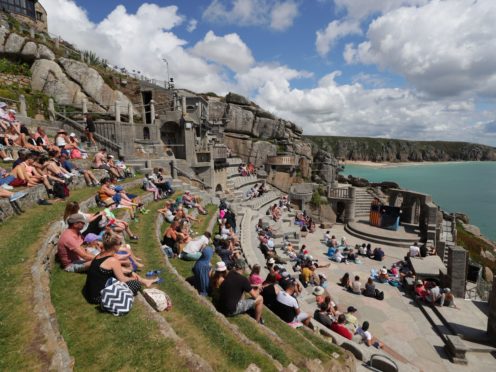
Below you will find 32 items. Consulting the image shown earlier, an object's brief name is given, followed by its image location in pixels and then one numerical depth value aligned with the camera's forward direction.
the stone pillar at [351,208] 26.39
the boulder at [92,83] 25.98
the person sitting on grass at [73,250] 5.39
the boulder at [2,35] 23.15
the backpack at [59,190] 8.85
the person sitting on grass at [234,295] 5.46
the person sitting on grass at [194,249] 8.21
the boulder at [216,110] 42.41
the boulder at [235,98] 45.82
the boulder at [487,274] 18.99
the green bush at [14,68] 22.73
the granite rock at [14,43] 23.42
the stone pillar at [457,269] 11.80
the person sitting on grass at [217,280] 6.18
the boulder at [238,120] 43.59
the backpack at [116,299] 4.24
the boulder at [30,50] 24.12
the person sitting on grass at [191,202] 13.48
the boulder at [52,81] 24.09
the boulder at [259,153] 42.19
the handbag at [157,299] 4.86
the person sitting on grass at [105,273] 4.49
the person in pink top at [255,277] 7.22
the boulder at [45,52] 24.83
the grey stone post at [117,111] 18.33
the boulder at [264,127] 45.72
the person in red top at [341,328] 8.05
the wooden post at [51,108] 17.36
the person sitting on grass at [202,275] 6.18
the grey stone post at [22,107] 15.03
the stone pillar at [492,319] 9.33
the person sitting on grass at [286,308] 6.88
